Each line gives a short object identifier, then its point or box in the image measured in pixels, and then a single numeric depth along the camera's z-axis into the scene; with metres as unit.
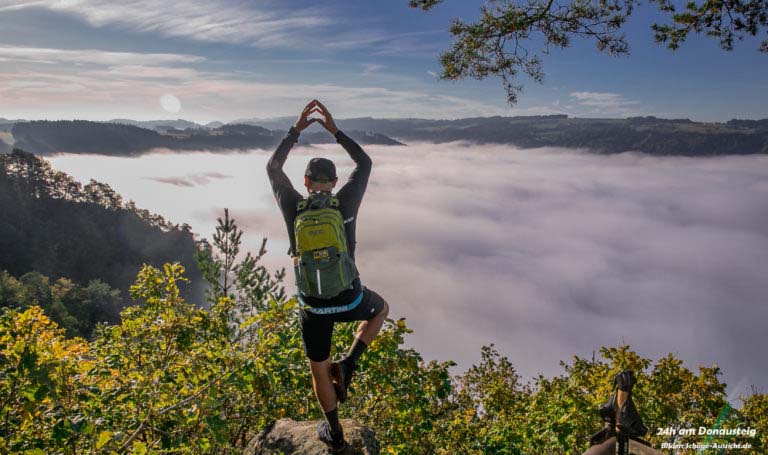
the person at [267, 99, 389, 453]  4.23
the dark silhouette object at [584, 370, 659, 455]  3.65
